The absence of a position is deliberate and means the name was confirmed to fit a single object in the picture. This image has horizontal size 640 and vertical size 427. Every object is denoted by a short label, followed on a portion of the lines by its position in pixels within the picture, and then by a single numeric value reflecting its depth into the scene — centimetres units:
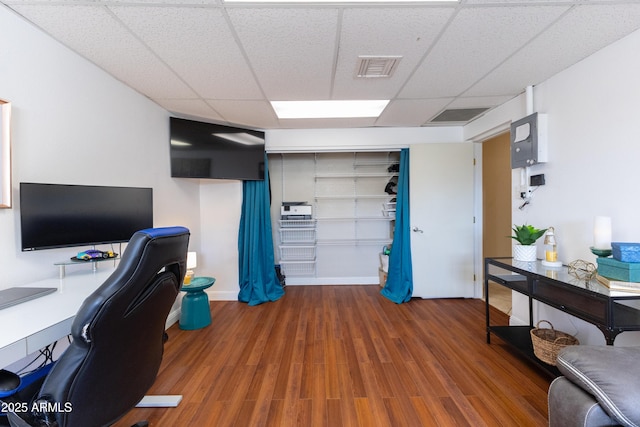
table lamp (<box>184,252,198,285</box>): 260
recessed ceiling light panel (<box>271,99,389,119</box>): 280
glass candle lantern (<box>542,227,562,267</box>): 187
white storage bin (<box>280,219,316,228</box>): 379
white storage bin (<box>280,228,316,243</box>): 390
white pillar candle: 154
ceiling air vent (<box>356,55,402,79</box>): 178
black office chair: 79
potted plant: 198
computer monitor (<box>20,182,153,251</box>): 131
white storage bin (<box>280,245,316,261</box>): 391
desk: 81
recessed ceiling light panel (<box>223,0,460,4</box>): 129
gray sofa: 86
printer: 368
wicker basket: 166
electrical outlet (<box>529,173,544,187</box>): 217
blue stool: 255
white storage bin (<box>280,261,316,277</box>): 394
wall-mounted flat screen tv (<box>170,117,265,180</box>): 279
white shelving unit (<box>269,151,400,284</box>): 393
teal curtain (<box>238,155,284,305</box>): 329
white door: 326
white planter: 200
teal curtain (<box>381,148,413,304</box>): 329
